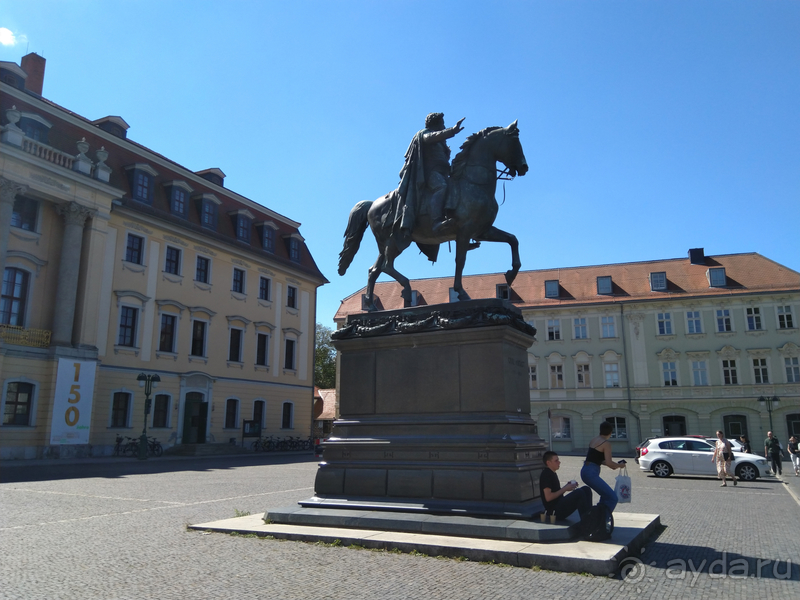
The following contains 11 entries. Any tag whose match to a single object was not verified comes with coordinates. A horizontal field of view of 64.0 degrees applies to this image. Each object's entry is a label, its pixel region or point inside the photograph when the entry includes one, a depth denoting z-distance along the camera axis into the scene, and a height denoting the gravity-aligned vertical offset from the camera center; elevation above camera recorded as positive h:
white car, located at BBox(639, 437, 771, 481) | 21.73 -0.87
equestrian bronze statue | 9.54 +3.55
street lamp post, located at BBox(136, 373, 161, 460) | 28.91 +2.18
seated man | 7.01 -0.70
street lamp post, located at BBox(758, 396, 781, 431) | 37.64 +1.89
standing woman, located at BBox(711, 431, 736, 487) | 18.83 -0.64
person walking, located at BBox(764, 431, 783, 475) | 23.59 -0.73
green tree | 74.94 +7.50
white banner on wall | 26.75 +1.18
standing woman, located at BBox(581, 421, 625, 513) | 6.98 -0.35
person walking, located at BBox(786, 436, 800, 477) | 24.52 -0.84
